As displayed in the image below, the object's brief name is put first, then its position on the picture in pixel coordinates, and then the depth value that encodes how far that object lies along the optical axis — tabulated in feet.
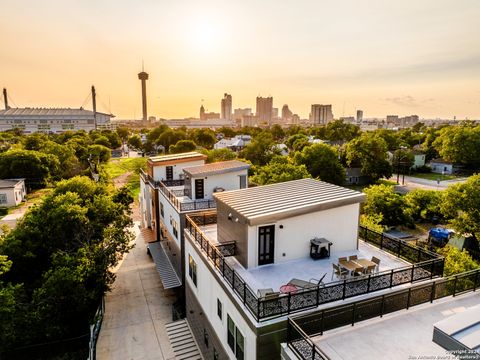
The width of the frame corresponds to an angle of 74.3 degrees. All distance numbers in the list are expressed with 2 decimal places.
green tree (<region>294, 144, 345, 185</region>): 159.94
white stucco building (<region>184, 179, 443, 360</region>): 30.45
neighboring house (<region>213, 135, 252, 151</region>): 284.00
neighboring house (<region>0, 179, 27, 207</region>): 143.33
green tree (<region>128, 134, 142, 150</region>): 344.20
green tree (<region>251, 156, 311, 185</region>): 92.63
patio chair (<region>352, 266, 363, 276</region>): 36.32
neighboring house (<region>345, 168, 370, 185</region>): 193.47
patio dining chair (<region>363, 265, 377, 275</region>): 36.63
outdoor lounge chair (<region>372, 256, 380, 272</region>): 38.48
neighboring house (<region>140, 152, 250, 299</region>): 62.69
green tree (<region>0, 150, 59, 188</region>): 162.61
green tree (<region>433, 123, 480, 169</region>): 217.77
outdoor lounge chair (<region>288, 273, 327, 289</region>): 33.91
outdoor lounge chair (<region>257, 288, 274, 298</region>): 32.27
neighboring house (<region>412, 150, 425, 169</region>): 230.89
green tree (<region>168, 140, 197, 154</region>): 235.40
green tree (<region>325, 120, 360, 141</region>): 339.57
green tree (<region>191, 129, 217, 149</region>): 323.98
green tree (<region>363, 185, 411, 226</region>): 101.35
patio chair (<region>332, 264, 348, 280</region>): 36.63
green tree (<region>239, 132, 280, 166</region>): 188.24
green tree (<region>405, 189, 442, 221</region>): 111.89
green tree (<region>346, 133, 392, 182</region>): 186.70
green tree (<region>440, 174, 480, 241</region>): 82.28
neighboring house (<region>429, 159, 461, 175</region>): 224.12
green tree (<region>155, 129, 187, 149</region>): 295.28
